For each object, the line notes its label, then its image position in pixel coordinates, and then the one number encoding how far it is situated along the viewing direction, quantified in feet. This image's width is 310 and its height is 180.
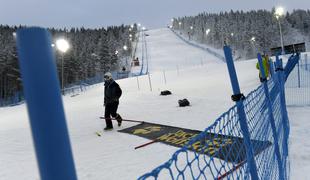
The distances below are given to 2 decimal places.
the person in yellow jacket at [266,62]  45.78
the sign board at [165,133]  22.45
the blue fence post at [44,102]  2.11
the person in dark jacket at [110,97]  29.84
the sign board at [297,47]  133.67
